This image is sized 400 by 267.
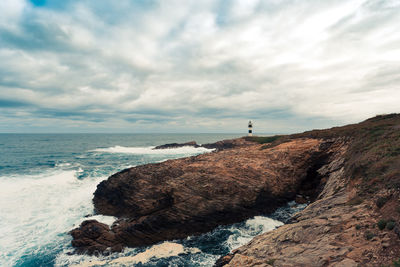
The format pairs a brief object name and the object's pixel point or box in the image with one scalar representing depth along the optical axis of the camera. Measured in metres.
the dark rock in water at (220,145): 61.21
